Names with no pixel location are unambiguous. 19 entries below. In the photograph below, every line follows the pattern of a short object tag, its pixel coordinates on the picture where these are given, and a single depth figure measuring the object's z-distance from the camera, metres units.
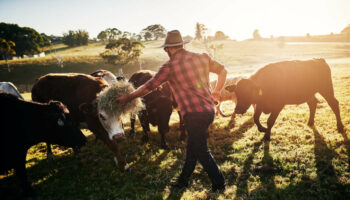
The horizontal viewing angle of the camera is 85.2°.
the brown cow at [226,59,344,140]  6.04
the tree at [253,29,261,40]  146.11
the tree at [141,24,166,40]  123.62
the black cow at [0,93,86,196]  4.32
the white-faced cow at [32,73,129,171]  4.55
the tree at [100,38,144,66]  58.59
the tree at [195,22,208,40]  78.88
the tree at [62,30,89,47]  106.88
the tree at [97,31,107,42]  79.18
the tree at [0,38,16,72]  55.16
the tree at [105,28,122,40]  69.69
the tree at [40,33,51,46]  83.15
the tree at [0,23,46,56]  71.94
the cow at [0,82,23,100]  10.02
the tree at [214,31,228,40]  138.62
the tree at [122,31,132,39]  63.89
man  3.45
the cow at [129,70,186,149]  5.95
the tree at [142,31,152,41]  125.51
